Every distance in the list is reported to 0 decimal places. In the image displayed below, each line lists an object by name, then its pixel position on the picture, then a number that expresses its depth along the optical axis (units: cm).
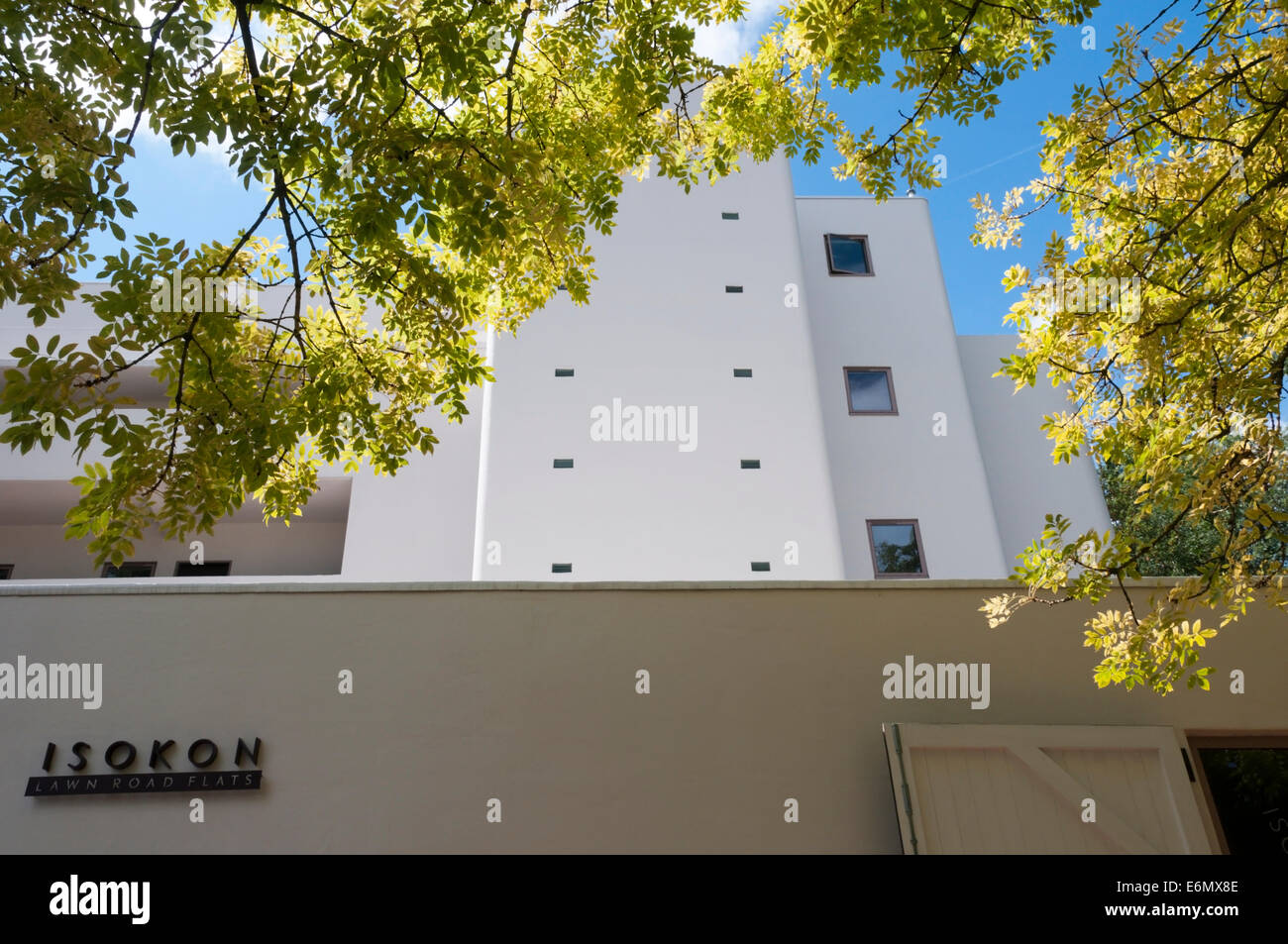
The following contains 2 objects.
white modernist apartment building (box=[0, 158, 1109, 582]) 1090
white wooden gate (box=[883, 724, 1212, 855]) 541
